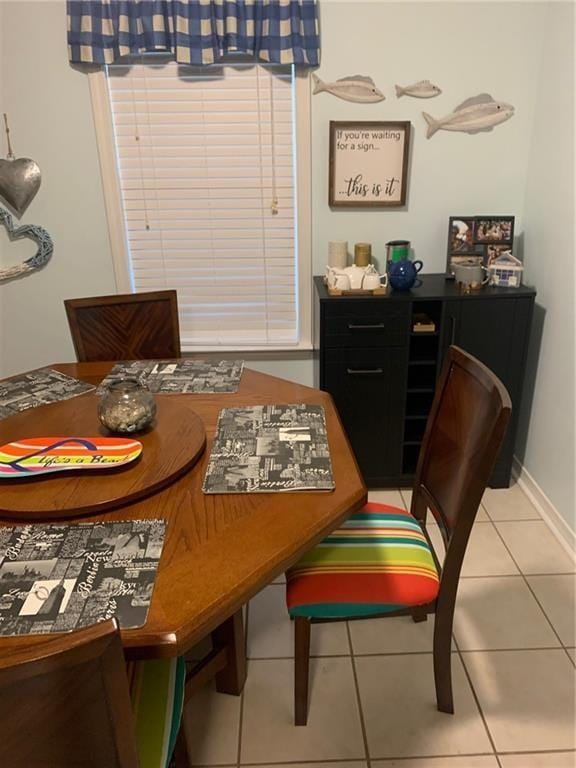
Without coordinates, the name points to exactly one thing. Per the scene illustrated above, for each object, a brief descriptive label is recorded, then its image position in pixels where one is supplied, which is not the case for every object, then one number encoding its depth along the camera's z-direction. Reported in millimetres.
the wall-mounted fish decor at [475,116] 2381
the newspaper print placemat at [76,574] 876
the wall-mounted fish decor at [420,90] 2352
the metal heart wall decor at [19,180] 2432
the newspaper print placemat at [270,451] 1231
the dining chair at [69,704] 604
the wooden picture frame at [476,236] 2473
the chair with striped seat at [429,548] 1266
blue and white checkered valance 2162
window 2363
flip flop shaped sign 1226
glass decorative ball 1396
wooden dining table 880
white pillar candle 2475
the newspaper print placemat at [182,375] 1767
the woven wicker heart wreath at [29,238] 2521
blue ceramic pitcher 2324
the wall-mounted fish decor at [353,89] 2338
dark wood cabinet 2297
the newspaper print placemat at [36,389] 1634
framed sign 2393
